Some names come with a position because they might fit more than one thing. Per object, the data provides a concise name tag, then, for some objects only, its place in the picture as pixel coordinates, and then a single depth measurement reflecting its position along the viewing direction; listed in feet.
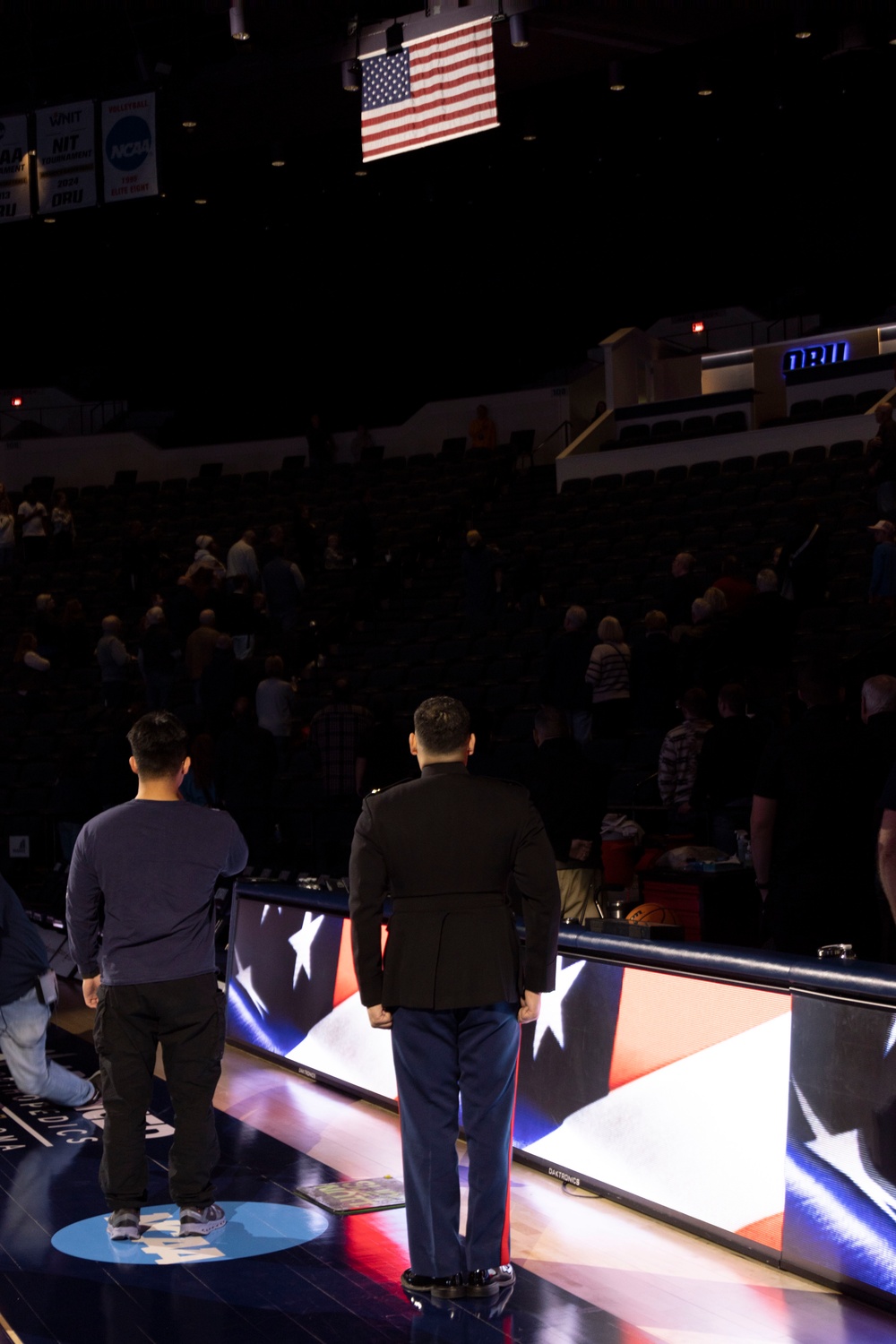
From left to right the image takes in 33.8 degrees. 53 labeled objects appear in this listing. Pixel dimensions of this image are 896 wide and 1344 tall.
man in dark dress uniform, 12.22
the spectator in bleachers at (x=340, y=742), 35.96
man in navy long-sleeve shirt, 14.16
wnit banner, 56.59
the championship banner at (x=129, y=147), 55.62
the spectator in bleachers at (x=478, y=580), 45.78
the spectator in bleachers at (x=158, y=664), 45.32
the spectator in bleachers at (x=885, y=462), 39.91
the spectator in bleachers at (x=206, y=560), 51.47
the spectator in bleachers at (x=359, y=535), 56.29
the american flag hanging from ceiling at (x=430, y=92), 44.04
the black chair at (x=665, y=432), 59.98
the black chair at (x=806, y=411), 56.24
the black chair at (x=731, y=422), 58.95
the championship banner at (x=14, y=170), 57.77
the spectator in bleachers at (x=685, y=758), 26.11
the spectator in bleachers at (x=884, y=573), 35.12
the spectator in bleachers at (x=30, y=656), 50.08
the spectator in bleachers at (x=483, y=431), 69.00
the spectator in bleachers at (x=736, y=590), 35.70
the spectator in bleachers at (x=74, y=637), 52.44
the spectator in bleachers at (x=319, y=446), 72.54
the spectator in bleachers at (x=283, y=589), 50.49
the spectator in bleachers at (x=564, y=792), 21.43
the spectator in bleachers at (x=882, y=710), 18.67
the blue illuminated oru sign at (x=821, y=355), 70.03
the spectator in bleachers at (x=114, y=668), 47.52
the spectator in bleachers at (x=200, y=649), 45.78
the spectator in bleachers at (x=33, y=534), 65.57
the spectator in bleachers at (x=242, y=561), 51.90
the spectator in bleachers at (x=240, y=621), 48.62
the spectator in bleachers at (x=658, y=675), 33.76
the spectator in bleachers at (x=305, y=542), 58.08
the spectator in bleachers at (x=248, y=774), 34.94
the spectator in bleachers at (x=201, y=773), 34.45
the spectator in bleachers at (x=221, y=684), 42.37
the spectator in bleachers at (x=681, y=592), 37.42
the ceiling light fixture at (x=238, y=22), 47.78
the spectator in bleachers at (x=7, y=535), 62.28
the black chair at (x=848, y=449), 49.42
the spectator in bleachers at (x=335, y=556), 56.49
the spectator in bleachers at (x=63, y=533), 64.80
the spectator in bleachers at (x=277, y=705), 40.91
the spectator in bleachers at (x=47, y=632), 52.37
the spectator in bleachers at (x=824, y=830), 15.88
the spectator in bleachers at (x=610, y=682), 35.12
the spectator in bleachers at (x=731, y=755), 24.59
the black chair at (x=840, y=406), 55.21
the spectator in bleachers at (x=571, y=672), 35.37
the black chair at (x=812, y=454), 51.39
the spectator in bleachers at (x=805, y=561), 37.86
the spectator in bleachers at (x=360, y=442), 73.36
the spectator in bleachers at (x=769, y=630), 33.06
